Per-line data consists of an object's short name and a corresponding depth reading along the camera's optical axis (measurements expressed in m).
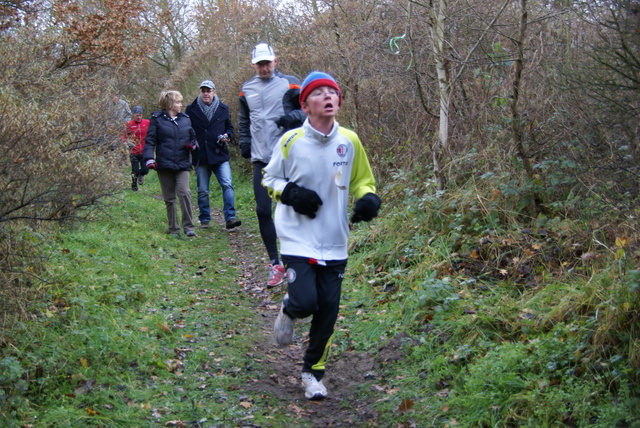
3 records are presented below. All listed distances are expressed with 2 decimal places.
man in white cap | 7.35
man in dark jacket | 10.55
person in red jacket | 12.74
